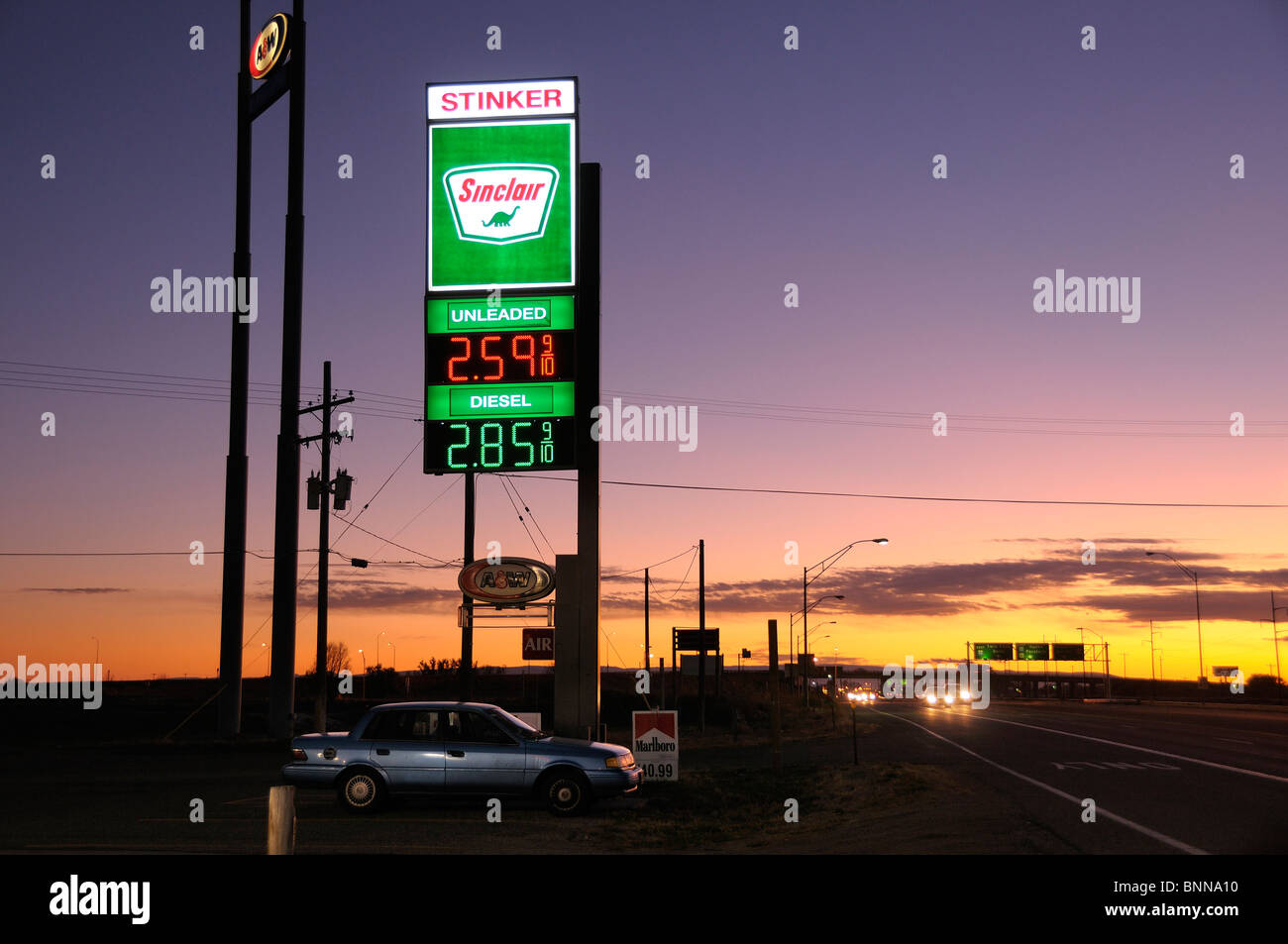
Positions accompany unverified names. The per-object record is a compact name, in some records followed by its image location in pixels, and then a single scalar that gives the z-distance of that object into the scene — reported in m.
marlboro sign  22.00
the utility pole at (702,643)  54.00
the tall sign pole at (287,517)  40.34
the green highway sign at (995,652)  164.50
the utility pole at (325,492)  36.91
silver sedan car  17.94
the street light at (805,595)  60.80
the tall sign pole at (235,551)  42.28
